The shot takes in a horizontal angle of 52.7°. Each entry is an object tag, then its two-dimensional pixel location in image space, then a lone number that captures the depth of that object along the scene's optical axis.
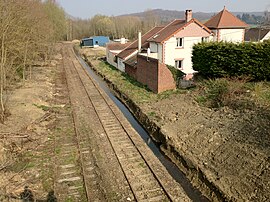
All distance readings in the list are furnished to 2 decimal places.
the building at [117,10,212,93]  28.41
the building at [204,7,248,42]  35.54
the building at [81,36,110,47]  87.38
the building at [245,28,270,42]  55.06
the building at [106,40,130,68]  42.02
